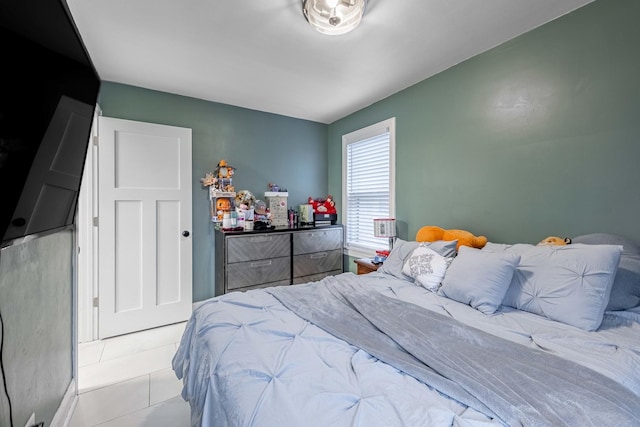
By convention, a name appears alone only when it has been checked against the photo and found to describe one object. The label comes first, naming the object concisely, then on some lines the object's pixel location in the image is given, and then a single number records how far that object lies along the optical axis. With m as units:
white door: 2.71
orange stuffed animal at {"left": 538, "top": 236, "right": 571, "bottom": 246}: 1.76
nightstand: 2.79
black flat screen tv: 0.74
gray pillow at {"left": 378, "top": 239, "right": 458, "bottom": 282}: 2.13
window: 3.29
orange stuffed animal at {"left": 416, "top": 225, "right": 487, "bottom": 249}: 2.24
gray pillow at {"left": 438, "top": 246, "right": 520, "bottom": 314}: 1.57
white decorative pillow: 1.92
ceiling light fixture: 1.71
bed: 0.80
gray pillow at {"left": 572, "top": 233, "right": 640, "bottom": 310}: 1.43
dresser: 3.00
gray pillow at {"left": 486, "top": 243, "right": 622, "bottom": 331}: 1.34
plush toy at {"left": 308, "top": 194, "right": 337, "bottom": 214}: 3.82
